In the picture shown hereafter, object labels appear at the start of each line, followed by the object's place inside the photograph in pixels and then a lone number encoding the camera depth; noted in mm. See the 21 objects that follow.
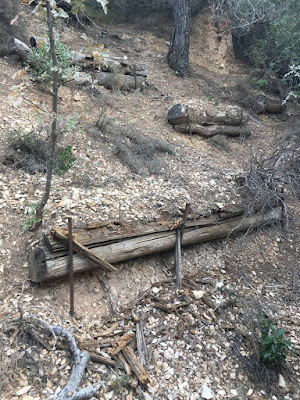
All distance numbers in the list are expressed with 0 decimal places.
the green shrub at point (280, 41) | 8062
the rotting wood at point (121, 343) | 2830
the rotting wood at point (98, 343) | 2793
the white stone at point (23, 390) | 2304
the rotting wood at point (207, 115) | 6434
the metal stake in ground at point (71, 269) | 2982
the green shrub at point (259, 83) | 8631
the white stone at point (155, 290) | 3566
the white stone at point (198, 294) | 3584
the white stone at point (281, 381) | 2926
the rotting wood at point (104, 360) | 2707
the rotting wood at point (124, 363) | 2686
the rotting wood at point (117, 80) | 6871
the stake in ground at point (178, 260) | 3694
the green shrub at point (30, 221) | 3246
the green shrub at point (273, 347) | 2914
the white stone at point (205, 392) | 2699
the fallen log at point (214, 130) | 6477
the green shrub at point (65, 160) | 4242
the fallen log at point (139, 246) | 3037
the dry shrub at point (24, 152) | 4141
